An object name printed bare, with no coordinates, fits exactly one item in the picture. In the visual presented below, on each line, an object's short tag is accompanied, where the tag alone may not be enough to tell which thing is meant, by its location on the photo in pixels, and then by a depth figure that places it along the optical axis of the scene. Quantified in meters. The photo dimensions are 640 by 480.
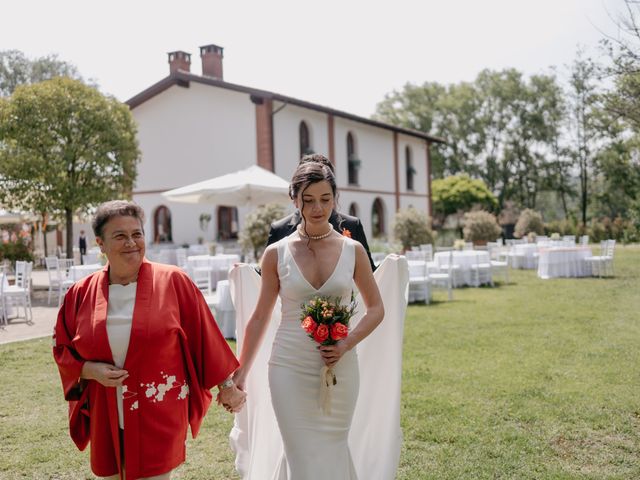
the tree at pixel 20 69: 38.72
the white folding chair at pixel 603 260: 18.33
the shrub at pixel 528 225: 36.09
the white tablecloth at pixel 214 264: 15.10
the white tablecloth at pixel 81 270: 13.07
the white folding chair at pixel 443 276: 13.76
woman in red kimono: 2.59
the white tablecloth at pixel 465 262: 16.48
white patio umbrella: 14.83
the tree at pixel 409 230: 21.34
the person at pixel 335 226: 3.99
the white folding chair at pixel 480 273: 16.38
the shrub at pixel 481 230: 27.59
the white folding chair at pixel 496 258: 16.73
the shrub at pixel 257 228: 15.27
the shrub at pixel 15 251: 21.38
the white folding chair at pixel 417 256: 15.13
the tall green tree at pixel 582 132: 47.50
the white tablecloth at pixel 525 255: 21.95
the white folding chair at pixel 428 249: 17.00
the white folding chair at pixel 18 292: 11.65
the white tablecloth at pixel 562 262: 18.31
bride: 2.87
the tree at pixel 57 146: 16.67
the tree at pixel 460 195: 43.47
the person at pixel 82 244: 24.50
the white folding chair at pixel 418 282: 12.99
